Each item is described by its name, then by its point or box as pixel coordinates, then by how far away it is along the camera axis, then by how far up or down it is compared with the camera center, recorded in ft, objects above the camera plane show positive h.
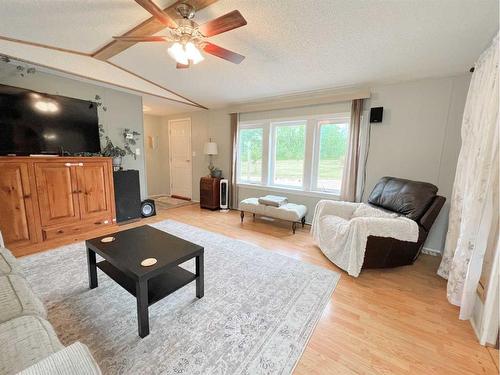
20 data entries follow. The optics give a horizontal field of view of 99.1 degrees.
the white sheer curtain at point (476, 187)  5.15 -0.63
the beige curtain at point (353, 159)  10.38 +0.06
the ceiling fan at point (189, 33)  5.17 +3.25
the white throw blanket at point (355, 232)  6.97 -2.46
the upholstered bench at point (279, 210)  10.94 -2.79
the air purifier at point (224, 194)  15.17 -2.61
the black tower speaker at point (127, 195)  11.57 -2.19
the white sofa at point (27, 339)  2.03 -2.46
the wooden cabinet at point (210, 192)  15.15 -2.52
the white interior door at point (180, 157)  17.74 -0.05
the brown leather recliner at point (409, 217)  7.11 -2.06
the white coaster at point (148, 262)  4.87 -2.45
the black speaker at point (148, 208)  13.00 -3.20
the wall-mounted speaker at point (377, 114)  9.93 +2.17
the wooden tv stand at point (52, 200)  7.79 -1.89
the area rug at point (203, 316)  4.23 -3.95
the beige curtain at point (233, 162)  14.65 -0.30
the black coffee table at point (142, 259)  4.63 -2.47
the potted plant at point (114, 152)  11.66 +0.16
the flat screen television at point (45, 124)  8.02 +1.26
